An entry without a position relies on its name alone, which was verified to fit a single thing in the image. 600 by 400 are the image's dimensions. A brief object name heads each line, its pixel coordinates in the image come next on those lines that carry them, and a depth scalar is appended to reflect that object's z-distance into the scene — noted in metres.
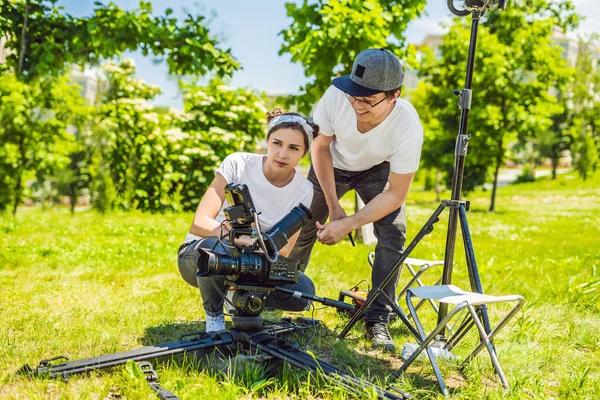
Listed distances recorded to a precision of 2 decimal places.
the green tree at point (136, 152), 12.86
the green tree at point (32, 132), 11.38
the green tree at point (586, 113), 36.97
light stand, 3.51
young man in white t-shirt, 3.72
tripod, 2.98
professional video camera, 3.15
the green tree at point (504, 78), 20.89
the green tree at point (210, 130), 12.99
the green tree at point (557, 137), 39.62
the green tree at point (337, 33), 7.88
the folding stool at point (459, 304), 2.91
